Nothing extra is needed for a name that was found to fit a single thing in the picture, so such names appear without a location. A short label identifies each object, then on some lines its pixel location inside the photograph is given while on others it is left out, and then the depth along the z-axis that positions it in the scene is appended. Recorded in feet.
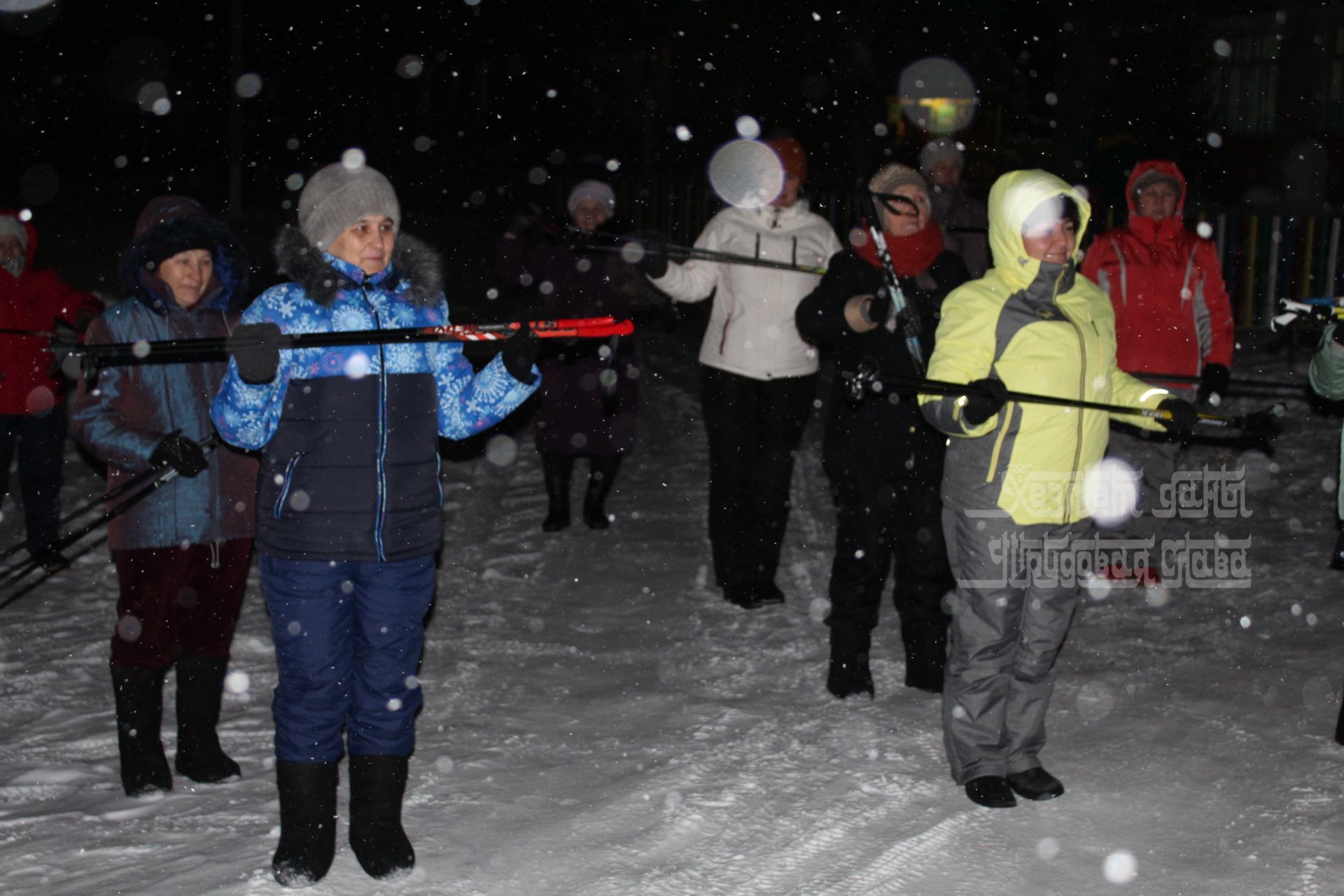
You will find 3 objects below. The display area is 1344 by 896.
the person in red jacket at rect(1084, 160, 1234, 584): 19.76
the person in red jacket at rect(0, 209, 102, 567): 20.95
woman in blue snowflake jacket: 11.43
